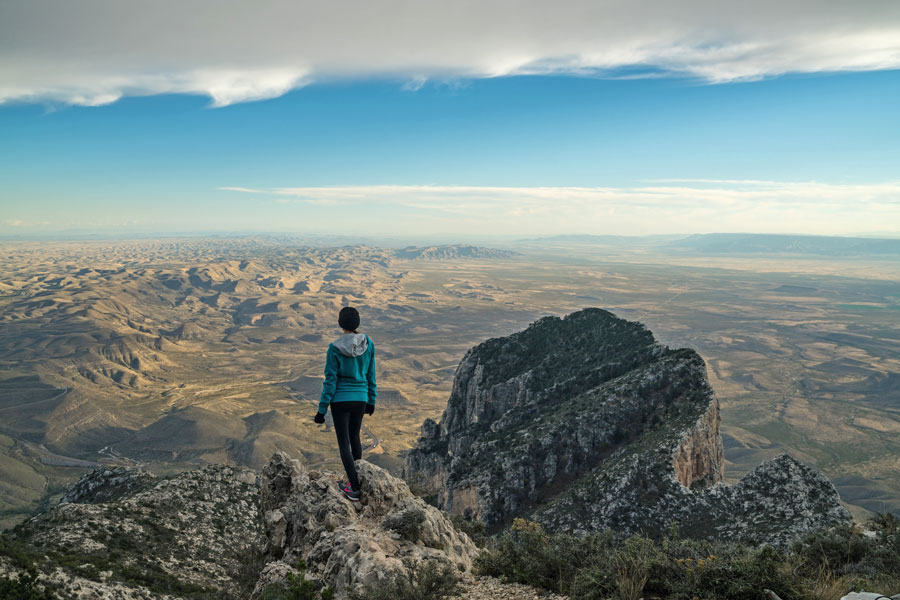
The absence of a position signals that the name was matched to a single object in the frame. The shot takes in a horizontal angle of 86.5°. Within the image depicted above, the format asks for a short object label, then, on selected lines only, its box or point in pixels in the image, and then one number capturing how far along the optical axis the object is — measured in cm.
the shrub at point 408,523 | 1411
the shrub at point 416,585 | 961
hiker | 1160
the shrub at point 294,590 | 981
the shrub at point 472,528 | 2319
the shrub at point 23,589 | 1485
